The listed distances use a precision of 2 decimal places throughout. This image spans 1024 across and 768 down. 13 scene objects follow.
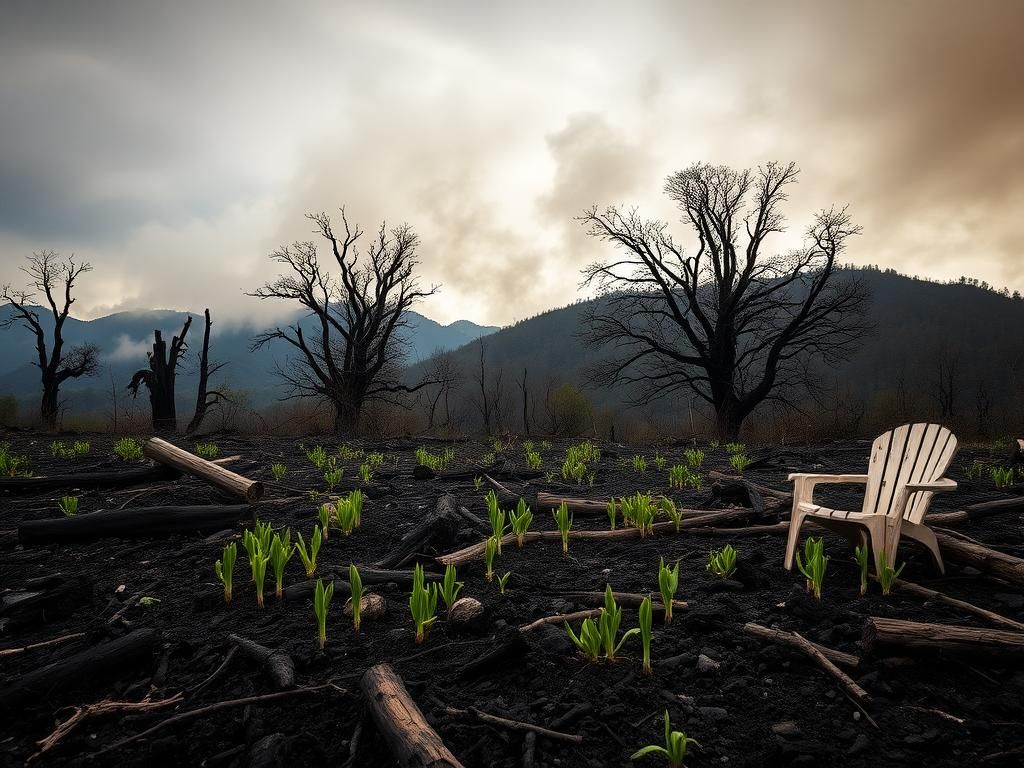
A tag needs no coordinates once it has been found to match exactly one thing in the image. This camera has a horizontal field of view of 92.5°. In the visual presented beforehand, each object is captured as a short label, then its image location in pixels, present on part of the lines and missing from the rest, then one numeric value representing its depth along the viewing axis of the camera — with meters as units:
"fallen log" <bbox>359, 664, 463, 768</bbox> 1.55
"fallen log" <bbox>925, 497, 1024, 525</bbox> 4.40
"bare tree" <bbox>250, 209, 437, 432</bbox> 21.84
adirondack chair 3.11
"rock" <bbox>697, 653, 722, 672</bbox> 2.25
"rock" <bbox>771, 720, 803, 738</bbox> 1.83
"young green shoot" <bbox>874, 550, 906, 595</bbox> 2.94
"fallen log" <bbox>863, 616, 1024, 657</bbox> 2.15
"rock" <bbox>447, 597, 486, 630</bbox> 2.65
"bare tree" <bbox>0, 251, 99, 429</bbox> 24.78
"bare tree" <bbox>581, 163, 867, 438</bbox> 19.64
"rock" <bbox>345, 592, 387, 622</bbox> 2.80
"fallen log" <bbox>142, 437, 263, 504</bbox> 5.17
